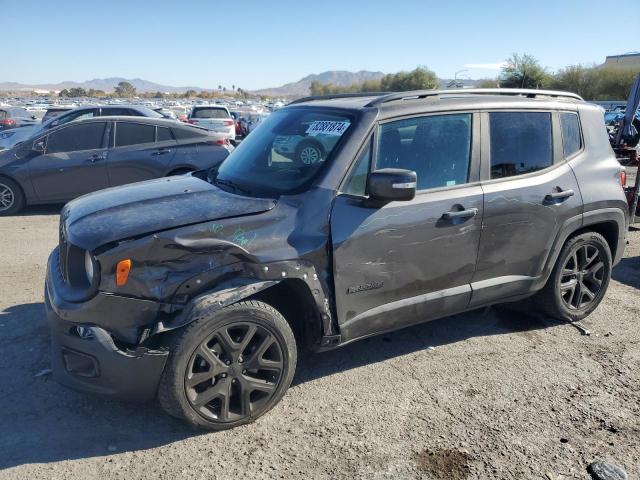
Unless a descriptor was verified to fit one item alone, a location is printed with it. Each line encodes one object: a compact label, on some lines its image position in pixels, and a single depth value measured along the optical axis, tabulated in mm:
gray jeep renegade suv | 2879
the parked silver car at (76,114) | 11531
